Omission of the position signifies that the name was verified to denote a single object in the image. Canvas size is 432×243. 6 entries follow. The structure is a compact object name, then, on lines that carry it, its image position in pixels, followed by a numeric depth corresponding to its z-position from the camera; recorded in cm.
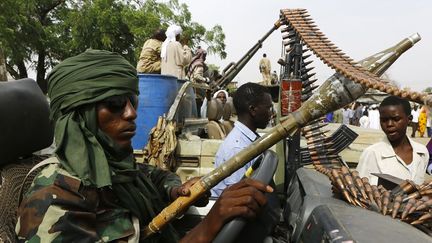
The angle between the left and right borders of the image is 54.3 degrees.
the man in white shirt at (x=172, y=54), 731
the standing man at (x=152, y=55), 761
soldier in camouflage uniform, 138
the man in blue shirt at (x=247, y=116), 300
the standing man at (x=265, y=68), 1828
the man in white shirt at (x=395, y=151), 308
